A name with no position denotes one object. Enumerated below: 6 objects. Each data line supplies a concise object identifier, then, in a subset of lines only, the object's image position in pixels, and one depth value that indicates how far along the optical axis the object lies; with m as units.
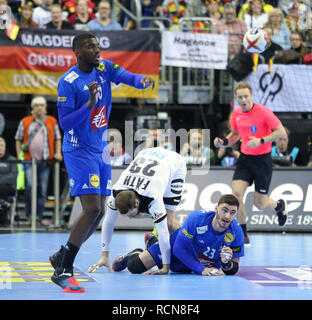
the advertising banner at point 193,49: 32.44
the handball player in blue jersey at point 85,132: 15.17
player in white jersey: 16.41
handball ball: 27.97
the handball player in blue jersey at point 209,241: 17.12
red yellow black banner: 31.36
